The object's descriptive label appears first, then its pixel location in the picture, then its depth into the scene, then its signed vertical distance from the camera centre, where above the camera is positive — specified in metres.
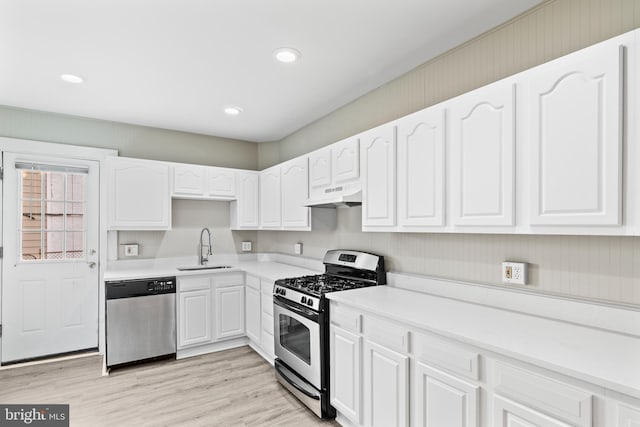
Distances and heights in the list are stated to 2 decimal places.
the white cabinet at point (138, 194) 3.48 +0.21
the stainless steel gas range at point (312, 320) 2.37 -0.82
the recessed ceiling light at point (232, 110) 3.41 +1.07
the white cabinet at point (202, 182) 3.82 +0.38
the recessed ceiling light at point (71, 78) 2.65 +1.09
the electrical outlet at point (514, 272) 1.84 -0.32
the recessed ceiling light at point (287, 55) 2.29 +1.12
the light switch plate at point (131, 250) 3.77 -0.41
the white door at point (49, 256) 3.36 -0.45
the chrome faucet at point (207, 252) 4.21 -0.46
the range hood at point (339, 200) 2.59 +0.12
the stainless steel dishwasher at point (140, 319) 3.17 -1.04
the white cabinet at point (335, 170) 2.67 +0.39
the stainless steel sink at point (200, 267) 3.73 -0.64
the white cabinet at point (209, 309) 3.49 -1.02
